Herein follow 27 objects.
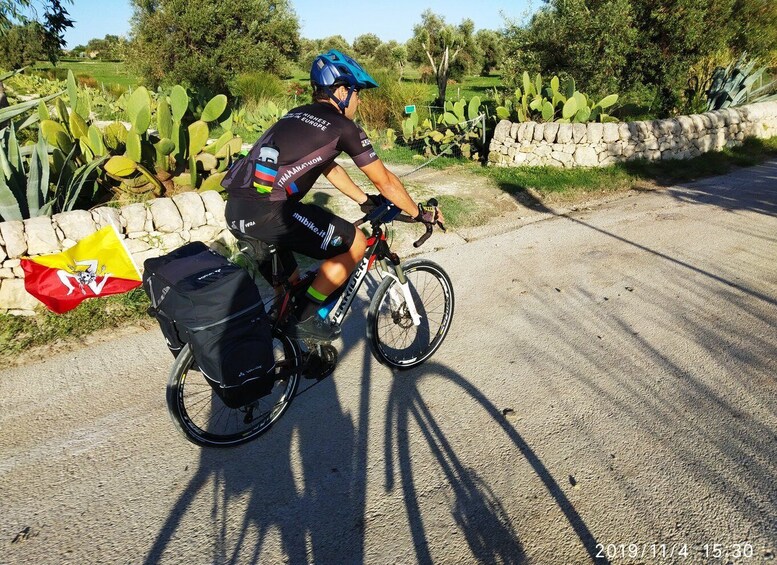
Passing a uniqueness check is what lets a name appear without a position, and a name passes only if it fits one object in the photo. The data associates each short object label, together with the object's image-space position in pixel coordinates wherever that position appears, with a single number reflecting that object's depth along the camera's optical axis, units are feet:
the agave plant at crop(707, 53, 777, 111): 42.63
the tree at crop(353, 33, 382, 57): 204.81
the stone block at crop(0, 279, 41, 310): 15.10
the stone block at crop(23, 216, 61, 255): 15.39
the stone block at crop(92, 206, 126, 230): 16.40
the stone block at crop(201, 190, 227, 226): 19.16
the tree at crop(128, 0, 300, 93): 72.54
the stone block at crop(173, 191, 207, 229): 18.54
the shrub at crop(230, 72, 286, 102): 60.44
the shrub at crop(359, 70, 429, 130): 52.44
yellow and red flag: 15.08
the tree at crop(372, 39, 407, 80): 140.97
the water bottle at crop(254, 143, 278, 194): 10.14
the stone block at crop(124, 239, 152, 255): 17.15
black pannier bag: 8.85
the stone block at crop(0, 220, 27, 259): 15.05
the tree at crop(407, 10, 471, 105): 108.33
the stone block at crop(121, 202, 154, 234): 17.28
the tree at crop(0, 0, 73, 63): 29.55
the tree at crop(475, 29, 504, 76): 160.66
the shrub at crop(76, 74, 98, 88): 87.65
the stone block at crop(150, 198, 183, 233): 17.95
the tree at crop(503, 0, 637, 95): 44.75
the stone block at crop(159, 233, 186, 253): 17.98
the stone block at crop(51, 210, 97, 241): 15.89
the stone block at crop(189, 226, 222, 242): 18.70
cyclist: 10.21
